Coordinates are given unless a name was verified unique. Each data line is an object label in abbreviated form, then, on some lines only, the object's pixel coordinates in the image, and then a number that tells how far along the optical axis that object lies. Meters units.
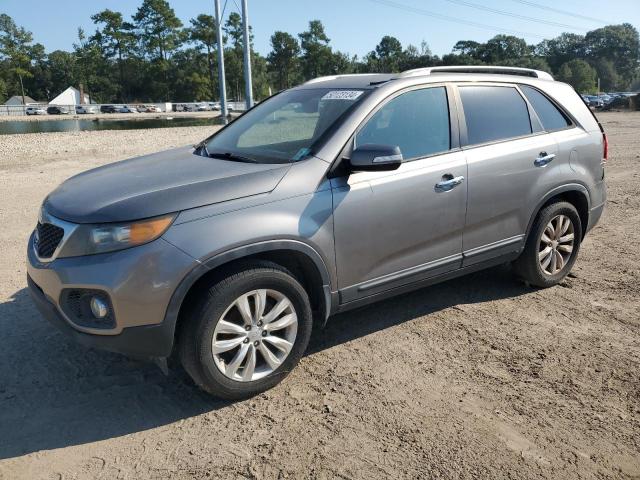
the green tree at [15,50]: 95.69
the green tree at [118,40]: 104.81
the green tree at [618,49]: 147.25
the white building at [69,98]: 94.11
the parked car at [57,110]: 80.44
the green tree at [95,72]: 104.81
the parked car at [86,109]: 83.62
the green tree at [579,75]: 105.88
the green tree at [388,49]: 125.46
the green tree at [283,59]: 107.88
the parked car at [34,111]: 79.06
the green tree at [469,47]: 123.50
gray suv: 2.96
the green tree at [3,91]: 92.88
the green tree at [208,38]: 100.81
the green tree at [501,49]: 122.44
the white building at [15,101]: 95.44
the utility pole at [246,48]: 31.40
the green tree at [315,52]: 105.25
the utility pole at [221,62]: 36.00
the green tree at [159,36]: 103.25
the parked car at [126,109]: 85.14
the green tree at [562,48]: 144.12
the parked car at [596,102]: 52.41
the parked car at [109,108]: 85.88
